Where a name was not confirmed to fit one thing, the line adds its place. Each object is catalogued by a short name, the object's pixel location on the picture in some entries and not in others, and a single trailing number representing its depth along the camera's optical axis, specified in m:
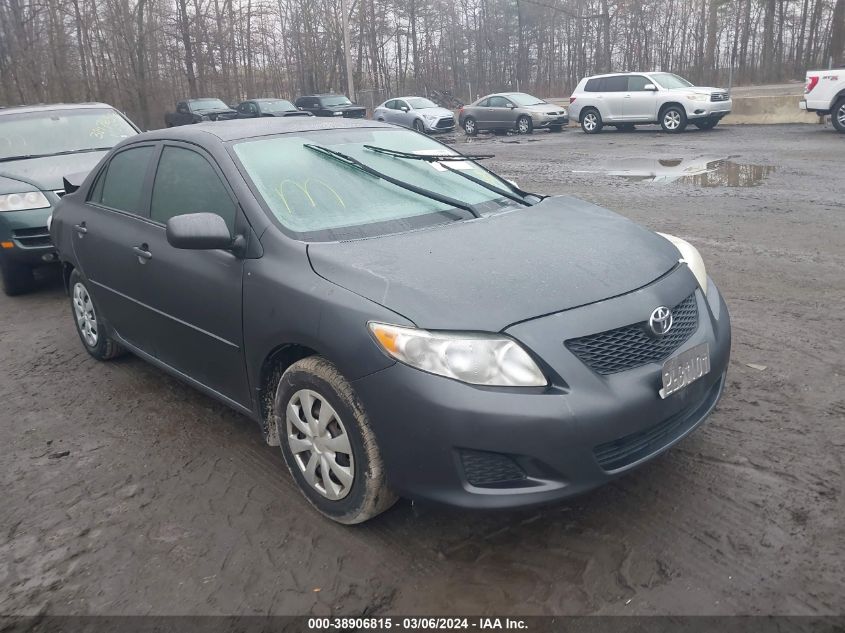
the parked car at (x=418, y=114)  25.78
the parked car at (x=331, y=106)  30.00
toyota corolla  2.63
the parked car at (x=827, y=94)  16.48
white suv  20.14
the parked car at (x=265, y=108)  27.69
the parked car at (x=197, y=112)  27.77
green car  6.83
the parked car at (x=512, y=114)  24.36
